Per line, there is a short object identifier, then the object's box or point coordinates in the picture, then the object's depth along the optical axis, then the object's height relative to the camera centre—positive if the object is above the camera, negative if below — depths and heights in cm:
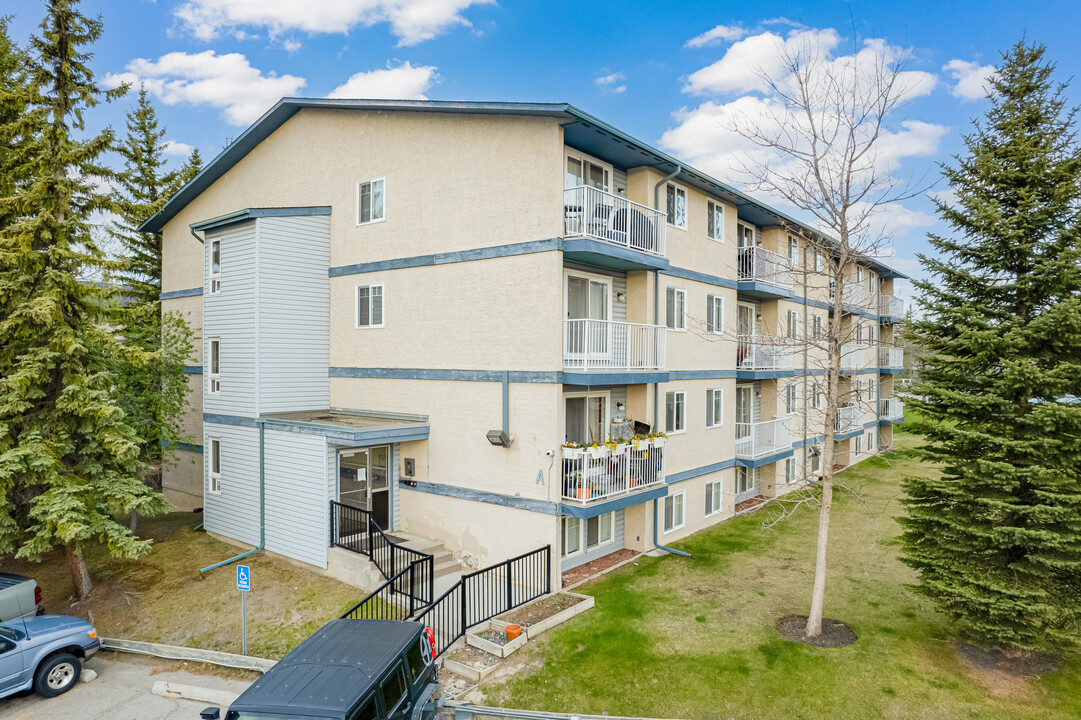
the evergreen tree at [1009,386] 933 -43
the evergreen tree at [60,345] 1255 +39
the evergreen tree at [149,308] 1788 +172
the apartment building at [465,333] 1361 +77
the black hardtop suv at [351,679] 625 -364
